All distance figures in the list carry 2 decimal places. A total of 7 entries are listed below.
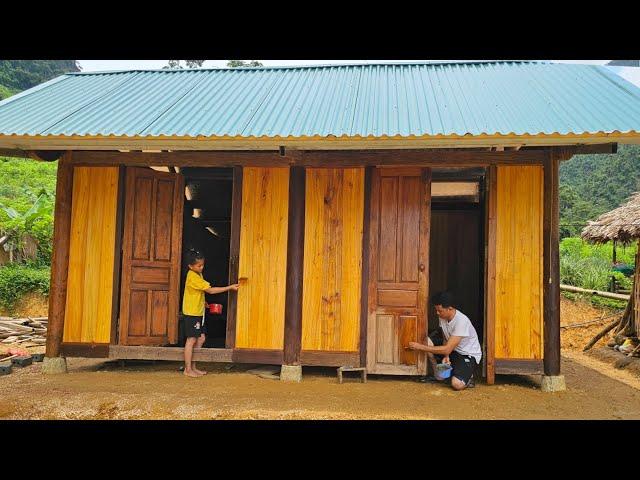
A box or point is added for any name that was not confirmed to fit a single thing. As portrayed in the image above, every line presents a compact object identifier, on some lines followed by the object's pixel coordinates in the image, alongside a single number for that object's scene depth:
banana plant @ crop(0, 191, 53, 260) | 12.91
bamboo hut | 8.65
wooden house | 5.60
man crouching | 5.61
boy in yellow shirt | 6.00
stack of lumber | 9.61
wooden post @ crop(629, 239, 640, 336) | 8.52
